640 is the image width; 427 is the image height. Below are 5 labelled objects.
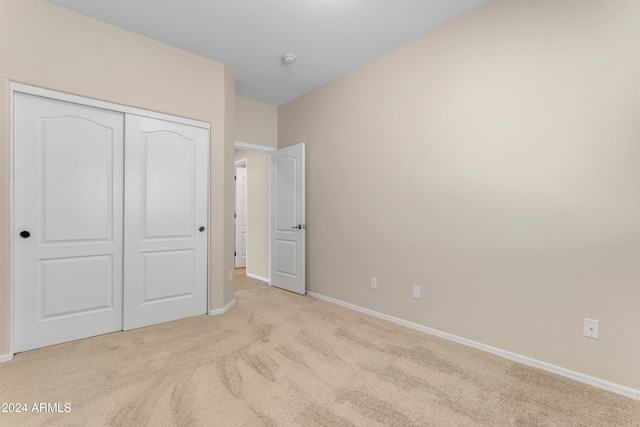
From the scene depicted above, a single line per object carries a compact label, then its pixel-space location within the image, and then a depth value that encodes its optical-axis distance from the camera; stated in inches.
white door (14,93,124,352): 91.9
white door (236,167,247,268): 259.3
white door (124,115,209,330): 111.9
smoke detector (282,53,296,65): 123.0
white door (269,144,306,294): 160.7
